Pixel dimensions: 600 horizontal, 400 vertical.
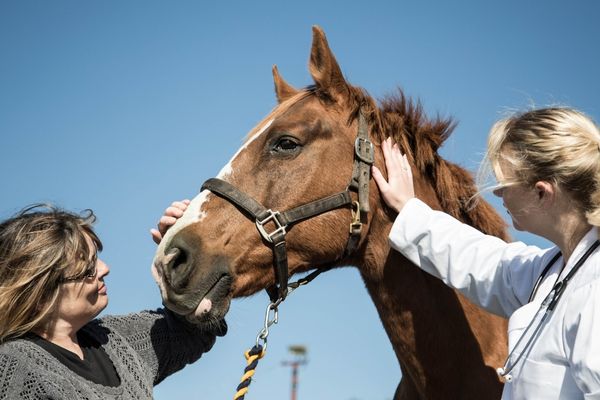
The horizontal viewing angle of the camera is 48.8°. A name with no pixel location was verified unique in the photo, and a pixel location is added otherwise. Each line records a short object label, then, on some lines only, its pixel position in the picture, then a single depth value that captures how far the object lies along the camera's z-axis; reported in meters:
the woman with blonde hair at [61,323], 2.67
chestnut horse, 3.12
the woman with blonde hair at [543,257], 1.96
